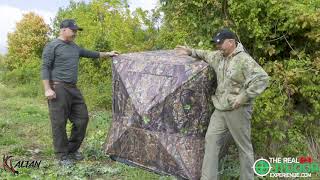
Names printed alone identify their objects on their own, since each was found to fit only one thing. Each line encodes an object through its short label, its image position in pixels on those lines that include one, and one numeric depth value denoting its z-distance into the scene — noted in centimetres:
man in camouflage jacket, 495
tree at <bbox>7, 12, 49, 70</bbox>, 1939
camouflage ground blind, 539
